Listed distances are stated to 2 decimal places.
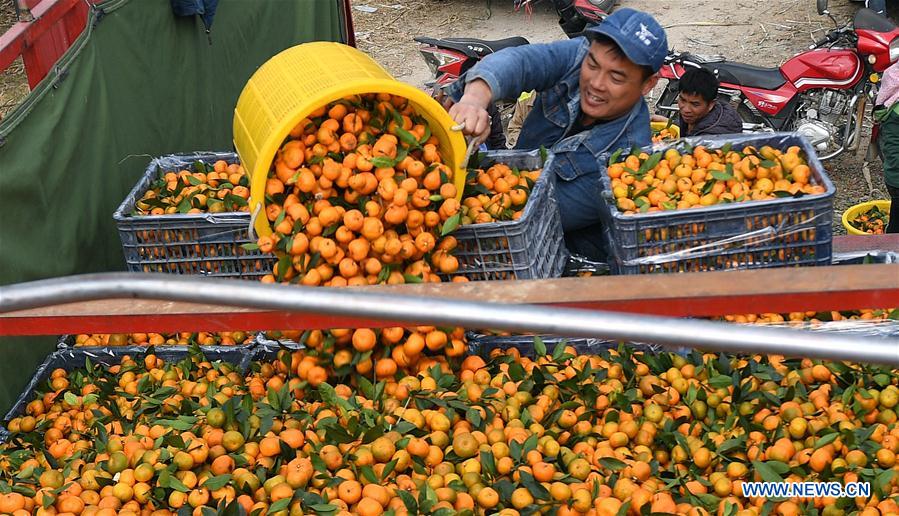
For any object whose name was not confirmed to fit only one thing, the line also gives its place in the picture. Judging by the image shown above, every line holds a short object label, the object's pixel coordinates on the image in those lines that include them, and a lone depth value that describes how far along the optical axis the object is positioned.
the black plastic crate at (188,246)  3.39
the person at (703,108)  5.85
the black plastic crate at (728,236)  3.15
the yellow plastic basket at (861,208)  5.95
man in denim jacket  3.61
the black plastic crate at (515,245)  3.16
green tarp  3.43
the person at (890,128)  5.39
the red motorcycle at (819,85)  6.89
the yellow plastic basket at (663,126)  5.89
